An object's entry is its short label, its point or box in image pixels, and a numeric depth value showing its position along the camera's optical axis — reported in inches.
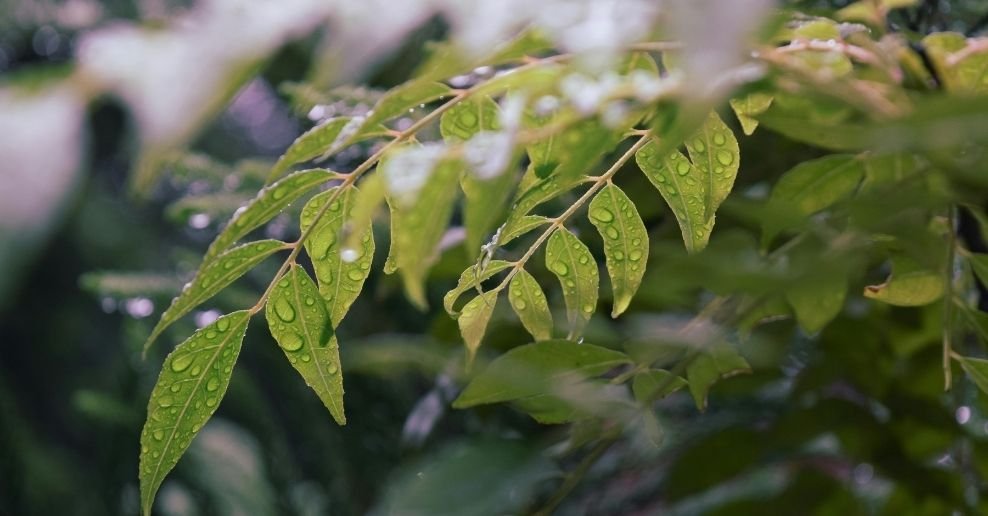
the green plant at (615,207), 16.7
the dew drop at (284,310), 19.3
